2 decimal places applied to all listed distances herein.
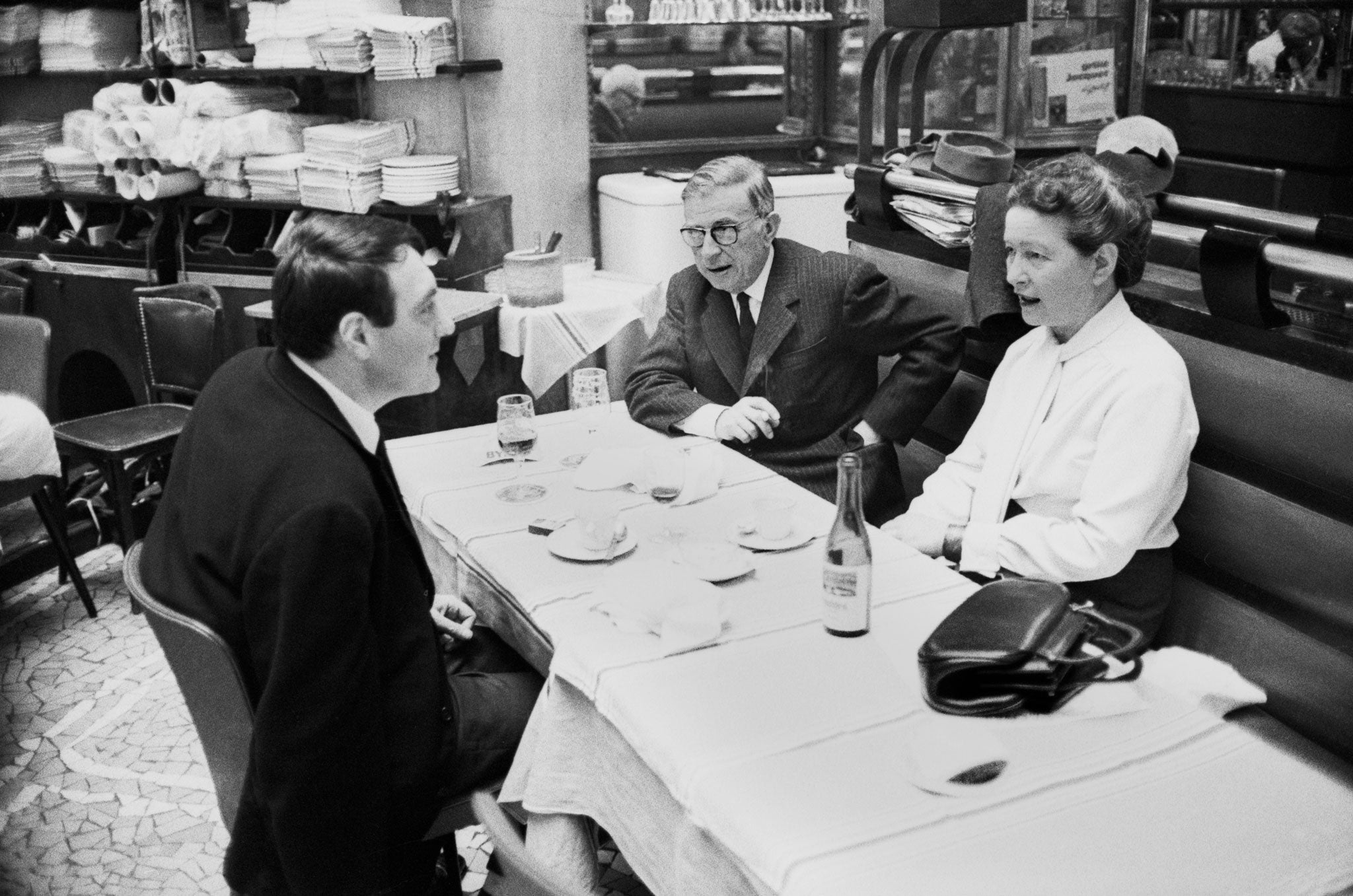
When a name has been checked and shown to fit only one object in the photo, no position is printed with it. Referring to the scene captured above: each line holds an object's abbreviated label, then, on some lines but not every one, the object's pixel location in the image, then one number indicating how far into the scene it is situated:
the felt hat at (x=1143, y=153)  2.97
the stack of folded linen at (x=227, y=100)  5.53
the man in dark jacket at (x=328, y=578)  1.76
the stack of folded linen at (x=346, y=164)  5.23
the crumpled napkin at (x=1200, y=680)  1.68
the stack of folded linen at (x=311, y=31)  5.16
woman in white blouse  2.31
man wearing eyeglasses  3.15
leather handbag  1.68
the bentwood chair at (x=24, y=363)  3.99
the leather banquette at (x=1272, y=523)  2.17
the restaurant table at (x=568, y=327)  4.88
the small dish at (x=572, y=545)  2.23
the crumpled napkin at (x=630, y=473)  2.55
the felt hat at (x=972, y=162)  3.22
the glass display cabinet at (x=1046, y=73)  5.57
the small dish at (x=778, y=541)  2.25
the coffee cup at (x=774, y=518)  2.27
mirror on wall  5.91
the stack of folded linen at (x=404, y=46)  5.10
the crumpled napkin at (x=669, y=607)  1.89
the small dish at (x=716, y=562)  2.11
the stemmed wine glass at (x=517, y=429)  2.70
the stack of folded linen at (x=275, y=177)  5.41
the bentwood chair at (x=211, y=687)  1.74
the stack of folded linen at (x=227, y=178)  5.58
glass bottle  1.87
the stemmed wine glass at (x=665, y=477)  2.53
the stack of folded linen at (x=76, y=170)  6.02
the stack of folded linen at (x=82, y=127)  5.96
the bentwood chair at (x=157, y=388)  4.29
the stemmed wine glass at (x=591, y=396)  3.17
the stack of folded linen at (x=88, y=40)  6.06
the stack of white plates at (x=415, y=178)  5.21
